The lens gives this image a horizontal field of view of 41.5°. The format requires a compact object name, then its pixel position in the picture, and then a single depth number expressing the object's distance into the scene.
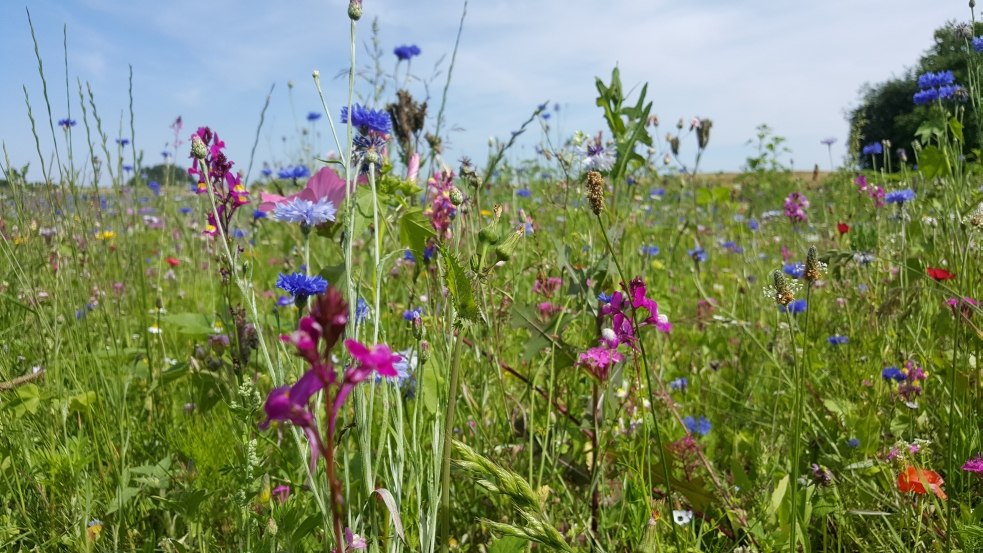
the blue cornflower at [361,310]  0.74
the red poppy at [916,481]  0.75
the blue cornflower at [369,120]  0.81
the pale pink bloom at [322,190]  0.77
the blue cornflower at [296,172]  1.36
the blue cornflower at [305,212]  0.76
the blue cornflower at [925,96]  1.27
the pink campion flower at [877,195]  1.40
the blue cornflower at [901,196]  1.33
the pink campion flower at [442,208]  0.89
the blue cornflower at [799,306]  1.27
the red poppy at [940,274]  0.96
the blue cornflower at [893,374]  0.92
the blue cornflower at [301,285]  0.74
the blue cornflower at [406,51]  1.69
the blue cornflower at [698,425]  0.94
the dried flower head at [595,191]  0.68
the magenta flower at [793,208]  1.48
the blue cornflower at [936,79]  1.25
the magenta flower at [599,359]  0.77
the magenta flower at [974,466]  0.74
